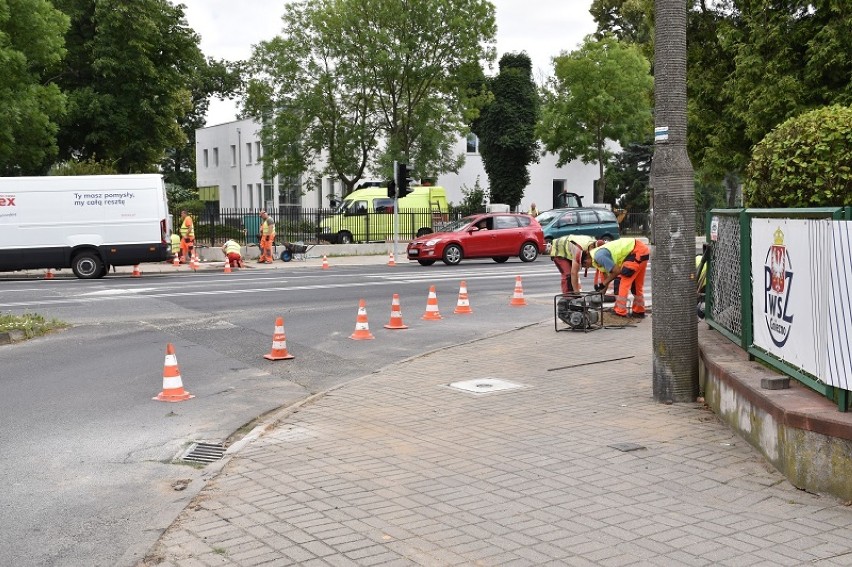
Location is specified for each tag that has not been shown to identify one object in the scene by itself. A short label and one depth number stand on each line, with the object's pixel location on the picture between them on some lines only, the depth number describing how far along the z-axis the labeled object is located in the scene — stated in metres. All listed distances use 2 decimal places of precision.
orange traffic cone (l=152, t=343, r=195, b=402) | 9.27
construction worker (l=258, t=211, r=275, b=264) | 30.56
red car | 28.61
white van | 23.92
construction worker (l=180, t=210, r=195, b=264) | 29.61
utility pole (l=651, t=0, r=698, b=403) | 8.33
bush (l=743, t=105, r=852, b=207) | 7.37
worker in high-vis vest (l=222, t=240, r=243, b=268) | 28.47
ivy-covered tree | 55.00
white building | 58.28
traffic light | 32.31
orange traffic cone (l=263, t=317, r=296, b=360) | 11.85
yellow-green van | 37.41
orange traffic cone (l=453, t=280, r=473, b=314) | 16.64
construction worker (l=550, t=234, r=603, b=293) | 13.84
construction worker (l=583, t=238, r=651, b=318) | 13.55
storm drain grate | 7.13
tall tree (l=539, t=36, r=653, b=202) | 48.44
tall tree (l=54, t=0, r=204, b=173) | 40.34
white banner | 5.96
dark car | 32.69
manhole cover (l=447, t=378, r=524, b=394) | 9.41
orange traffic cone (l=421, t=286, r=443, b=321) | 15.77
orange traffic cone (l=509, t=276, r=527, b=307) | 17.88
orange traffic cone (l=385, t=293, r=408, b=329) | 14.66
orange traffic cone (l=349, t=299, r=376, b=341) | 13.60
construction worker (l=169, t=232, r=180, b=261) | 29.67
